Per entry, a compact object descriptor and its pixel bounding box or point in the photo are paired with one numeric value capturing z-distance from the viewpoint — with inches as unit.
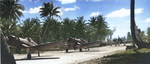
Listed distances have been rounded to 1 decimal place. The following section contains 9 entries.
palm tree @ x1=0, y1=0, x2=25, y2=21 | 1337.4
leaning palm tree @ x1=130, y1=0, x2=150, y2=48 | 598.2
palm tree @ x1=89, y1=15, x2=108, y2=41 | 2190.0
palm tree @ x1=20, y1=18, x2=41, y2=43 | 1606.8
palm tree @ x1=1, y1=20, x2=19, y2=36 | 1496.6
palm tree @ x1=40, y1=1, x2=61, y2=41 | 1616.6
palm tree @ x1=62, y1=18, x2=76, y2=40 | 2182.6
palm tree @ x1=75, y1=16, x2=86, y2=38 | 2185.2
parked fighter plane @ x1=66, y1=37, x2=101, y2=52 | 1028.5
